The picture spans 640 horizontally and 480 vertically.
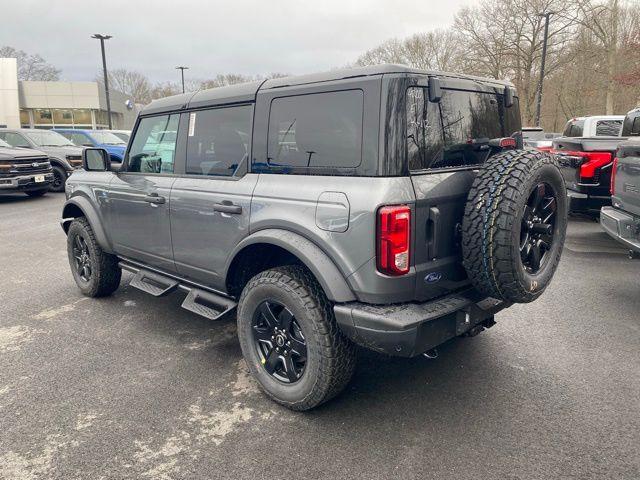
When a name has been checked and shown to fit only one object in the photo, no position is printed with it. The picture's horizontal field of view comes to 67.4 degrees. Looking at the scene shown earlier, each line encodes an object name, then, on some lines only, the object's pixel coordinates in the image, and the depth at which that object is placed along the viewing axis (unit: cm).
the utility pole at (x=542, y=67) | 2568
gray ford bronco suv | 249
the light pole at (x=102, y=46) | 2621
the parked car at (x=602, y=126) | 967
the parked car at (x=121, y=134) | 1801
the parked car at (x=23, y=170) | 1154
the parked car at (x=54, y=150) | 1351
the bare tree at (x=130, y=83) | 7988
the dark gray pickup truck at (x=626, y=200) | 440
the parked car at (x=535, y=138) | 1330
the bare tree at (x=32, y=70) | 6375
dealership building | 4543
